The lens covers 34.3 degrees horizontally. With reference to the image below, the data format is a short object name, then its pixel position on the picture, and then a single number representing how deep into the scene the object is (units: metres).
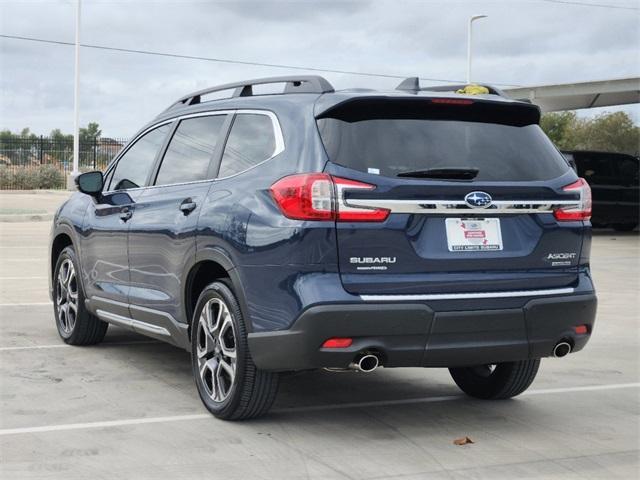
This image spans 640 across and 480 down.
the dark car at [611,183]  25.05
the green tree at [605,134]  64.69
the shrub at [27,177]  43.75
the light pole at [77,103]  36.84
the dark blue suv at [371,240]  5.15
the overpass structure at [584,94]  32.94
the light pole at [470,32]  43.22
